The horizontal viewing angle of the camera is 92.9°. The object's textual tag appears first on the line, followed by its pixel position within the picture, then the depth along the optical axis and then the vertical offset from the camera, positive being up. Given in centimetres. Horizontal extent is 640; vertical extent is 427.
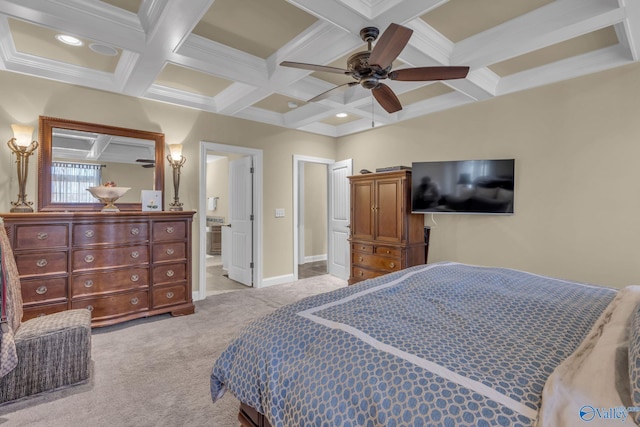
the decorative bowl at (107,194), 338 +18
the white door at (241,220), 499 -16
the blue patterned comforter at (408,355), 87 -50
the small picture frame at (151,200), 369 +13
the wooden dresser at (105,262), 278 -54
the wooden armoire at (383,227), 414 -24
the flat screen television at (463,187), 353 +30
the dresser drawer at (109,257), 302 -49
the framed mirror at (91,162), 325 +56
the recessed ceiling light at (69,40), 272 +155
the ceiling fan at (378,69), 194 +100
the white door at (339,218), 543 -14
